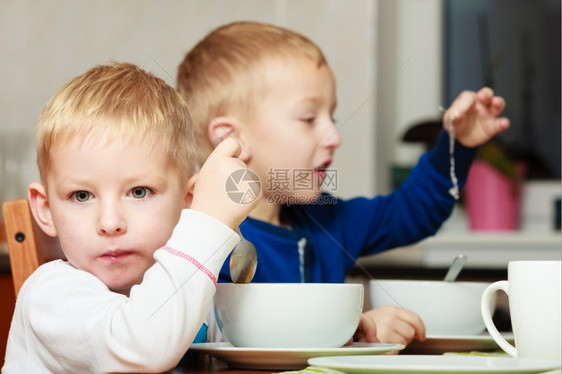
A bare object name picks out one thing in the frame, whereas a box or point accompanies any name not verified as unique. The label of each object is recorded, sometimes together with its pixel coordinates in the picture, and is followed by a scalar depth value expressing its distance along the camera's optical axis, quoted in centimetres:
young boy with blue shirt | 199
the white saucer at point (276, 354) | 133
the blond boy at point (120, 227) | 137
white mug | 127
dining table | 134
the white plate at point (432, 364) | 119
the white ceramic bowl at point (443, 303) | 159
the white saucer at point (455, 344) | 152
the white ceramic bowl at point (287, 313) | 137
